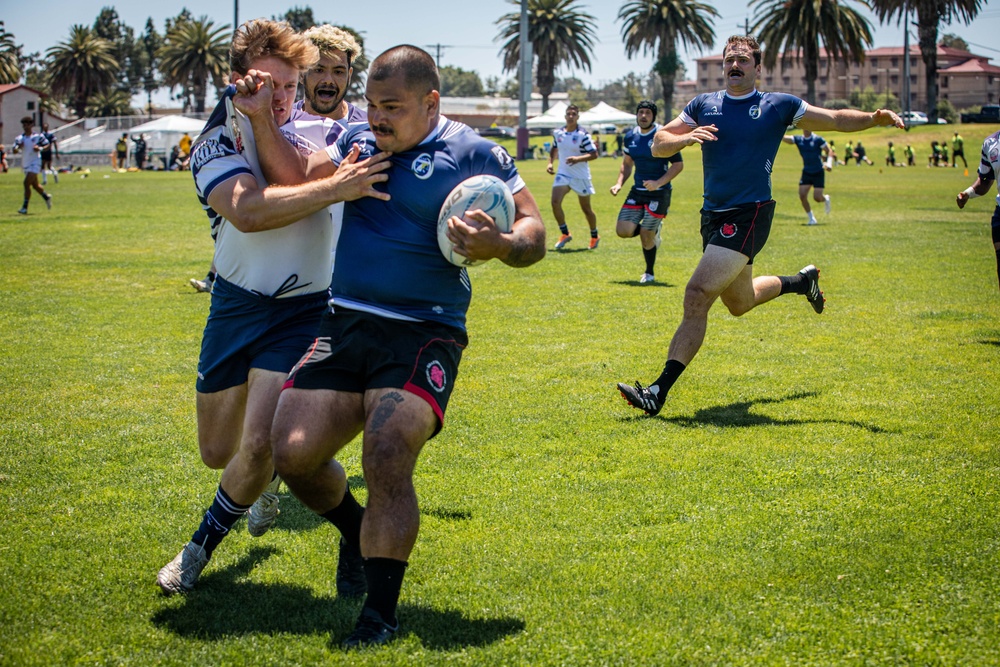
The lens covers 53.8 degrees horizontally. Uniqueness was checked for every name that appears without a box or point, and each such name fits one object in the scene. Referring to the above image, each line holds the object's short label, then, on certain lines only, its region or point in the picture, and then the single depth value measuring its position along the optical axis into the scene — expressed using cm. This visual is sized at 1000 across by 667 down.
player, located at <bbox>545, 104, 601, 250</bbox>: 1894
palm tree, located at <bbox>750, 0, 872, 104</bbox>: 7062
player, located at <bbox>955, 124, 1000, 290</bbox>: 1020
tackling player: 442
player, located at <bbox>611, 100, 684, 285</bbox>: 1468
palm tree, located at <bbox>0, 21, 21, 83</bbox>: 10019
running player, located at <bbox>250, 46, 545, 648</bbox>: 389
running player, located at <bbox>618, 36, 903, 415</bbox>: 775
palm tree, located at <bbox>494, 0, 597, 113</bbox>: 9144
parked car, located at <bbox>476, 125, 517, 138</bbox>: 9396
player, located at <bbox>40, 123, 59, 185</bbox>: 2785
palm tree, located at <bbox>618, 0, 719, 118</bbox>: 8575
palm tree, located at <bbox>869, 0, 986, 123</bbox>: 7362
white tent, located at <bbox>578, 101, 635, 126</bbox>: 7306
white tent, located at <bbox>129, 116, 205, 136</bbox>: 6128
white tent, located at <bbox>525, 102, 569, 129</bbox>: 7632
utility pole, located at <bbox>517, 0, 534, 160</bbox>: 5378
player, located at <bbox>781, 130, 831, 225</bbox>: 2300
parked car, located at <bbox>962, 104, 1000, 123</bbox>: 7960
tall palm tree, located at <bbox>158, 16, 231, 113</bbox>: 9056
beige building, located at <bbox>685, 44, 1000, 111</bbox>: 15362
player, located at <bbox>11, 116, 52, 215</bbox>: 2542
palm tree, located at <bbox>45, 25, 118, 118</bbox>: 10019
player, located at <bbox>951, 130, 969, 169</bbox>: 5431
